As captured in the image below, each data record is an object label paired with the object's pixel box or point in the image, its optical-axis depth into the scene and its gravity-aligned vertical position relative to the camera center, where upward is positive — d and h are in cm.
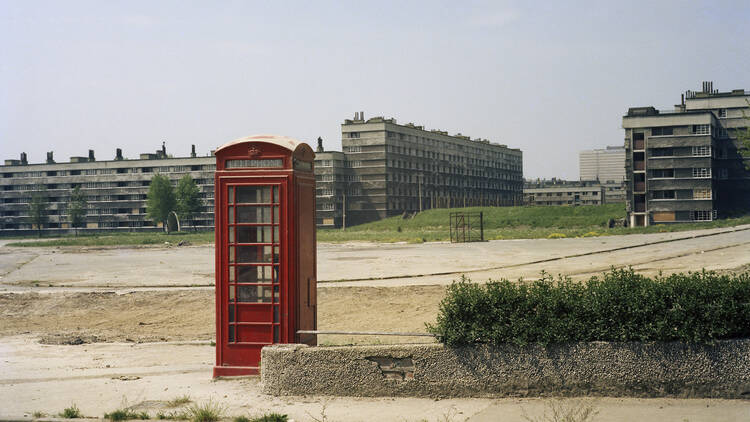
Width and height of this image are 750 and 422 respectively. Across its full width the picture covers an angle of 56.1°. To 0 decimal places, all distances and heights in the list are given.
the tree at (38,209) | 12438 +243
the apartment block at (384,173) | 11969 +815
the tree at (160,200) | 11825 +360
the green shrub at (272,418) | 803 -227
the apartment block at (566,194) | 18362 +600
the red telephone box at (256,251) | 1055 -47
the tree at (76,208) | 12569 +256
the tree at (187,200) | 11806 +356
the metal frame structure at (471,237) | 5219 -159
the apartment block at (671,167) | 7738 +542
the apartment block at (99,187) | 13512 +697
